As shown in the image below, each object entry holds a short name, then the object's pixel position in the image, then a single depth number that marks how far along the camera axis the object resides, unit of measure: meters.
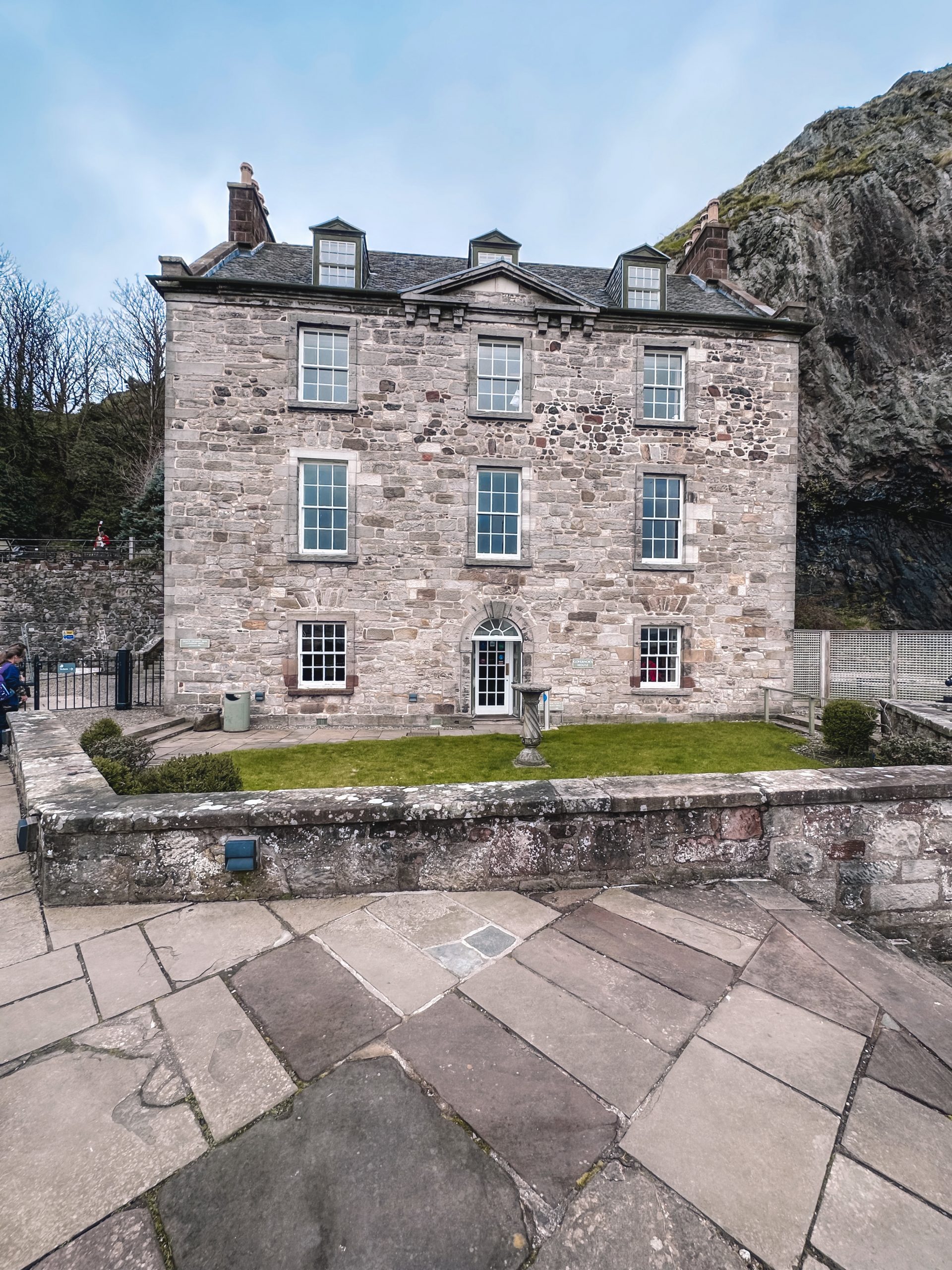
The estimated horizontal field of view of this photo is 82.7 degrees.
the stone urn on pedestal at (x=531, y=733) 9.98
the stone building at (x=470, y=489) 13.54
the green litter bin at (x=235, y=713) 13.23
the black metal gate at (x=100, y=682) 14.00
